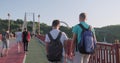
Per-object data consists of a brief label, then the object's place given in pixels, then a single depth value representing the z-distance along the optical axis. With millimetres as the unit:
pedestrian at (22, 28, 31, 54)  8213
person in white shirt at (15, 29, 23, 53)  8426
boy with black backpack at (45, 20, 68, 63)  3150
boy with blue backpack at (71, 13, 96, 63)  3099
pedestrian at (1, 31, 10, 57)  7660
